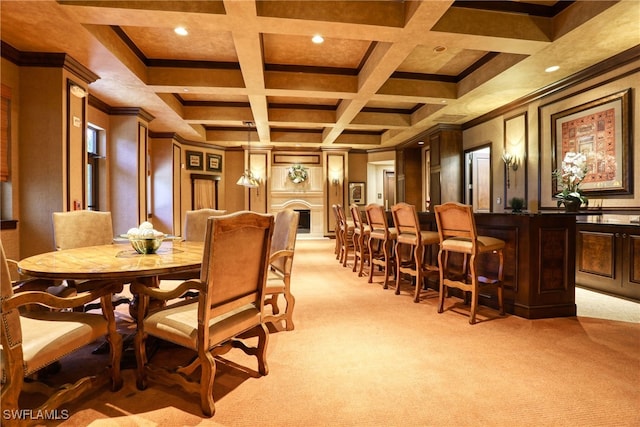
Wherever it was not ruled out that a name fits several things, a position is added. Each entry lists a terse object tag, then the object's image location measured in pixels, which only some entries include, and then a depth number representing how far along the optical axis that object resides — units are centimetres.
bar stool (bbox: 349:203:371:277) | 480
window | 577
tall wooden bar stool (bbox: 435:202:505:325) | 285
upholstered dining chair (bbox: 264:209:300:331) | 260
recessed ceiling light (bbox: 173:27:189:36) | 377
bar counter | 296
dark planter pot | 388
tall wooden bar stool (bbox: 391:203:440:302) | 350
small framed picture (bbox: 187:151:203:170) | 939
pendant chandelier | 797
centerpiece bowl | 222
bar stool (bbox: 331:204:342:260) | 642
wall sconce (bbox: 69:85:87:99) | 412
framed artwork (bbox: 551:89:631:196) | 397
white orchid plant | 395
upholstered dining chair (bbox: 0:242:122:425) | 130
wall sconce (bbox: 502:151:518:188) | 582
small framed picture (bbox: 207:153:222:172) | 1005
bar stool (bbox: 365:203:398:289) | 409
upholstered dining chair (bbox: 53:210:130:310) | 280
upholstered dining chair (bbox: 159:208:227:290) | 346
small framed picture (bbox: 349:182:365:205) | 1111
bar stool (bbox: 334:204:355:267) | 574
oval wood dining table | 165
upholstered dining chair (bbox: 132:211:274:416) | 156
